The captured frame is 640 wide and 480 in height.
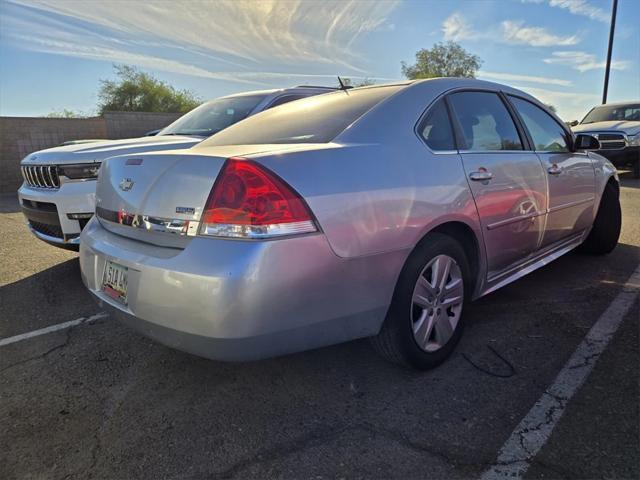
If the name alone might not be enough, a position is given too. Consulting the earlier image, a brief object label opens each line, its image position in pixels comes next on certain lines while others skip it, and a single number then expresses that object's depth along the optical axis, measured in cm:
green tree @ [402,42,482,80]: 3647
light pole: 1994
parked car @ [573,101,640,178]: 1174
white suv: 412
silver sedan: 201
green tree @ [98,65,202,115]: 2511
